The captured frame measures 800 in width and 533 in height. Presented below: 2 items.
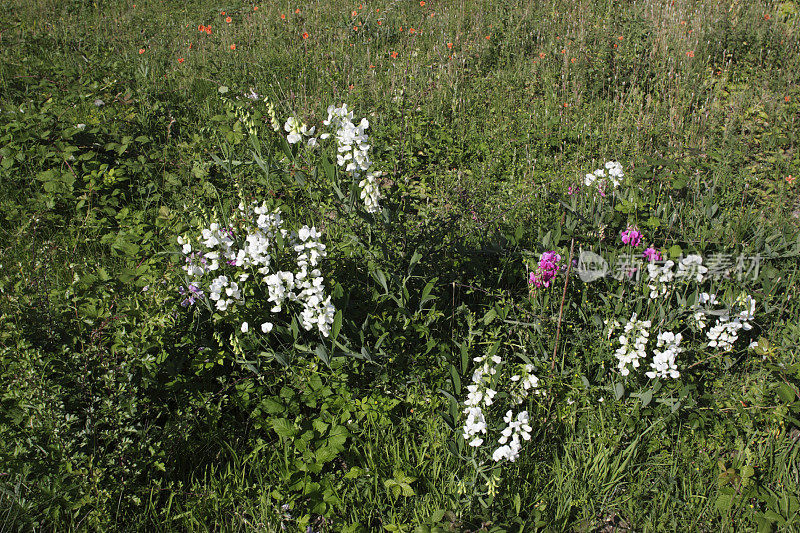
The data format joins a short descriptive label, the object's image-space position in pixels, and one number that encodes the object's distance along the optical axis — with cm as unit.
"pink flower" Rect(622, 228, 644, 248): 260
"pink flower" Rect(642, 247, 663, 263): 243
